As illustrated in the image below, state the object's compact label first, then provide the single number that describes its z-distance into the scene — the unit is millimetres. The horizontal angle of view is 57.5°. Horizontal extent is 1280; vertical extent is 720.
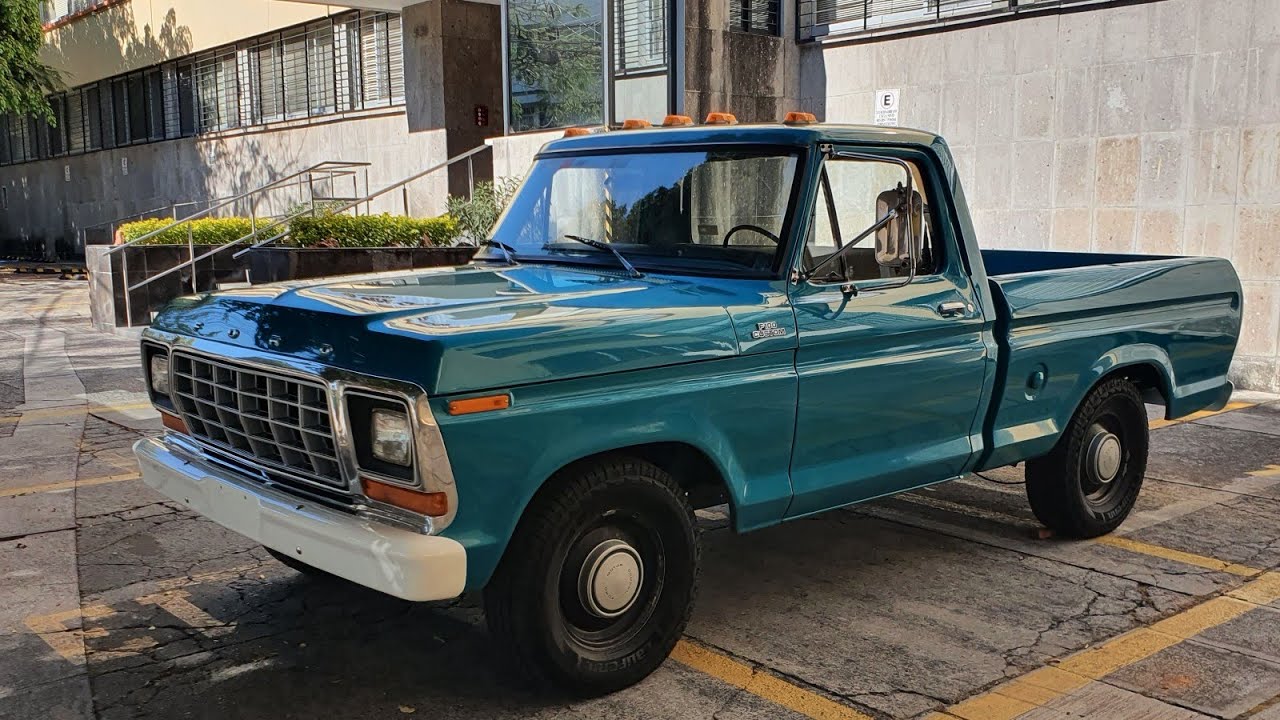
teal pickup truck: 3592
